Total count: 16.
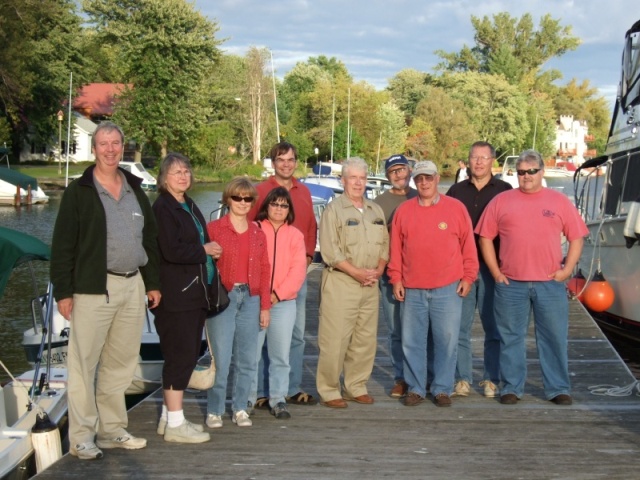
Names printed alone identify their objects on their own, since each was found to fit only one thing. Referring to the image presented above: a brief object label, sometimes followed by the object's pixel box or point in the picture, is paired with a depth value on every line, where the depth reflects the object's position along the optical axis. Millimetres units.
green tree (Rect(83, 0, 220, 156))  58656
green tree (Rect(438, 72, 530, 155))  87875
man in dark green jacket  5453
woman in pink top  6523
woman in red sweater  6168
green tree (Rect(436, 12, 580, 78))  103938
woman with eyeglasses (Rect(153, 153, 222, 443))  5816
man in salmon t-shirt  6820
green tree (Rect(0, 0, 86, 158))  46000
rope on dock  7395
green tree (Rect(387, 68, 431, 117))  89125
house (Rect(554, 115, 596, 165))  117906
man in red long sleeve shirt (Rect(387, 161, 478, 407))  6738
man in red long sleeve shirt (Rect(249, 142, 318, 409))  6910
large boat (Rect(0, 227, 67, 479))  6637
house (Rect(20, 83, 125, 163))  61031
